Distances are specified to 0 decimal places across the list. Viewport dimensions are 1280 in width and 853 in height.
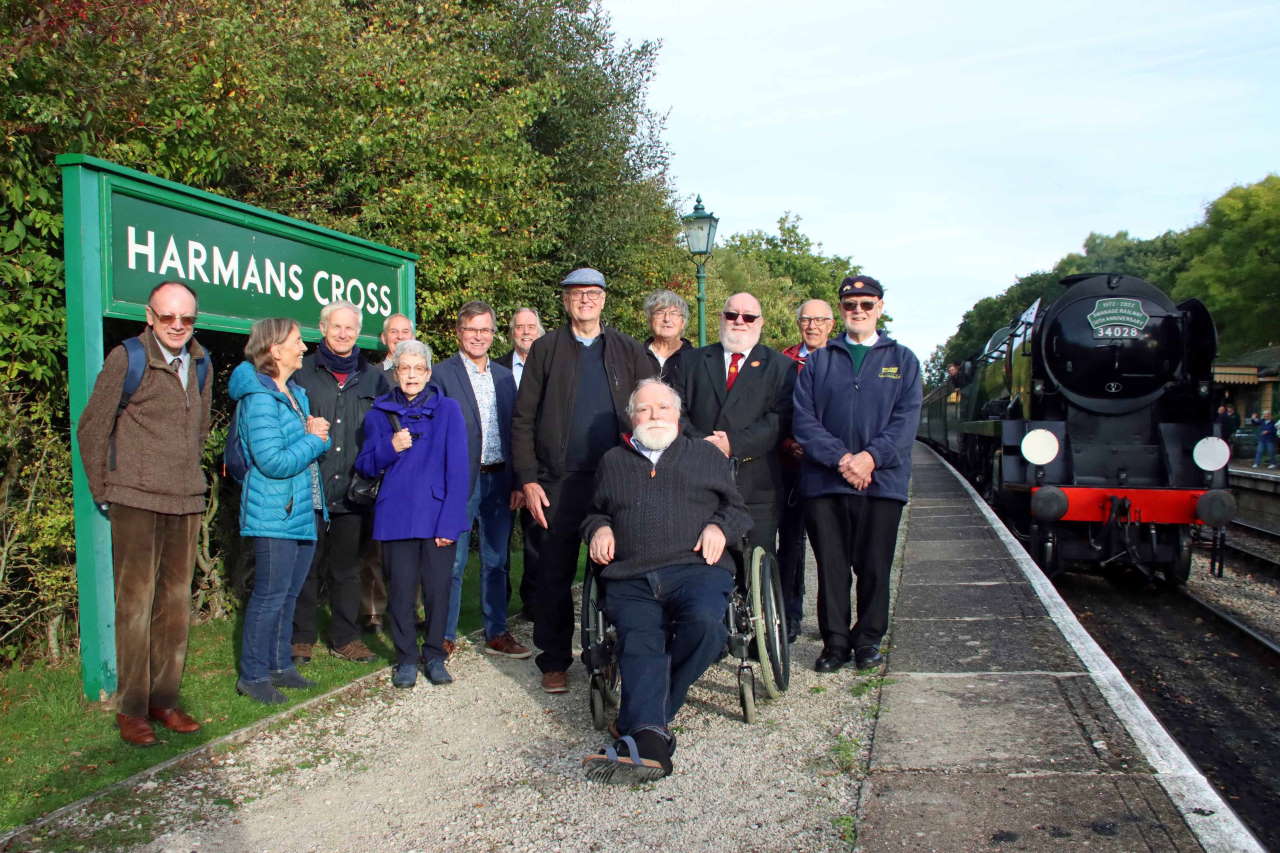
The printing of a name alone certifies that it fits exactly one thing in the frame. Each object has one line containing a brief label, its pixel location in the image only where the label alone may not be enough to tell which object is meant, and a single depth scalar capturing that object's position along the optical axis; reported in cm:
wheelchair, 438
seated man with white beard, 399
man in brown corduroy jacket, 419
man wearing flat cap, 527
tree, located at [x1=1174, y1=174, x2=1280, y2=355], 4384
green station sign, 432
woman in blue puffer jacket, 478
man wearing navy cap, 532
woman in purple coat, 516
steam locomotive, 964
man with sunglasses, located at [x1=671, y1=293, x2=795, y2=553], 537
